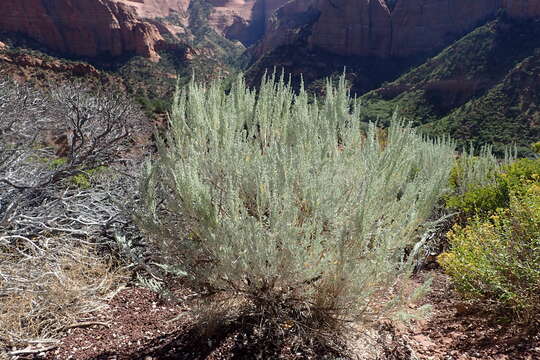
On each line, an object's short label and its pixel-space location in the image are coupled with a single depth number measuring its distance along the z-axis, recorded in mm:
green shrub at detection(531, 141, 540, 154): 8852
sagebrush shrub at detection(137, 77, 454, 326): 2268
